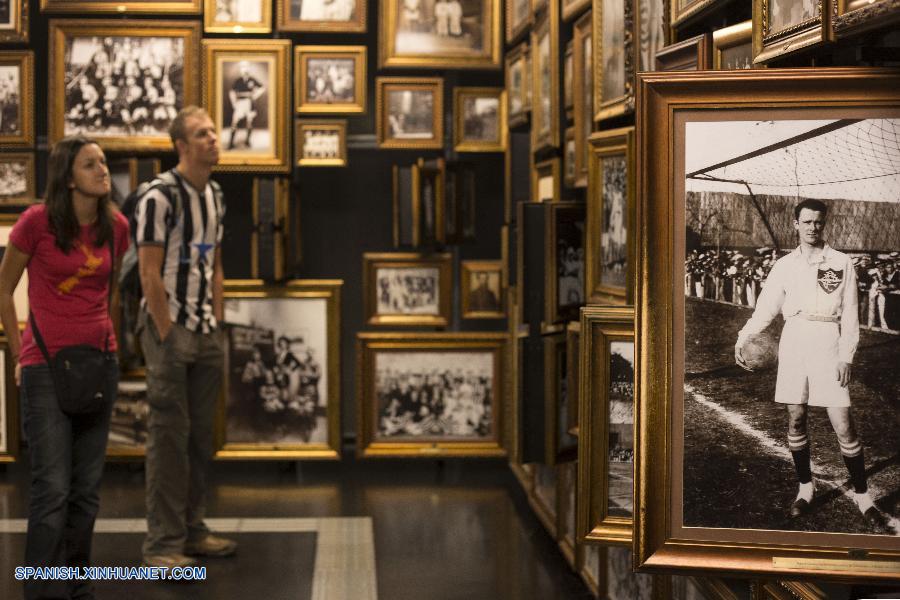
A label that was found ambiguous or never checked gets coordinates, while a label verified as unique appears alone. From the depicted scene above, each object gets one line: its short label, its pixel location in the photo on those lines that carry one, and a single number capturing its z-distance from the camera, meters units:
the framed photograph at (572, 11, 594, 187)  4.77
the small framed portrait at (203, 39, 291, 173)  7.45
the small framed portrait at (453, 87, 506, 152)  7.60
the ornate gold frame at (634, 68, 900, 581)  1.86
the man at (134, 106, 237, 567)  5.11
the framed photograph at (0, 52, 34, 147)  7.48
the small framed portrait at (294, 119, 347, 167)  7.51
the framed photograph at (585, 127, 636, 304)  4.07
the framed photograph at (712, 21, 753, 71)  2.83
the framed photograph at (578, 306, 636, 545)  3.45
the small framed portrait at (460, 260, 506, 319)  7.64
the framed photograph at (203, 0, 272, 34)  7.46
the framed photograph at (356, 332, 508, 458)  7.55
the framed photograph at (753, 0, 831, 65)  2.15
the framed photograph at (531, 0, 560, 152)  5.39
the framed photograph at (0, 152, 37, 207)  7.49
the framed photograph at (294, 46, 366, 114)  7.51
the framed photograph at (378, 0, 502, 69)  7.50
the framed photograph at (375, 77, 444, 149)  7.59
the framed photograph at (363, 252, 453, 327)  7.66
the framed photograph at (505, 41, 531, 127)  6.57
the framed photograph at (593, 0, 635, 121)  3.94
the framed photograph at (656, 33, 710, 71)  2.87
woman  4.31
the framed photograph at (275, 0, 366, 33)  7.48
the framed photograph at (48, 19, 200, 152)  7.40
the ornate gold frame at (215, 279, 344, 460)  7.43
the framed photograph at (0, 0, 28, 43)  7.45
